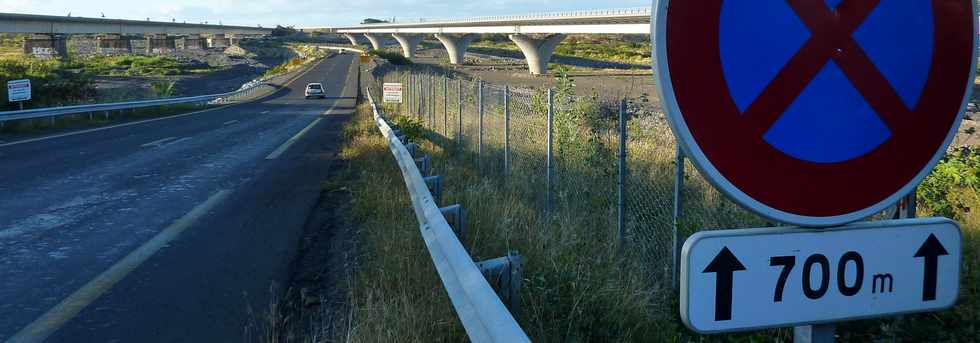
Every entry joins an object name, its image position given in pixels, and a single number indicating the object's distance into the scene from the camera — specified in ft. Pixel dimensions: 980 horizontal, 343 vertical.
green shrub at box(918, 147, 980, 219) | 25.43
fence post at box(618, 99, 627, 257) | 20.44
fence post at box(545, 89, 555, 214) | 27.02
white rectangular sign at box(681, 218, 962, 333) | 5.66
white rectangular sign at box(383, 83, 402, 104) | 81.41
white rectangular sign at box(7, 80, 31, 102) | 77.56
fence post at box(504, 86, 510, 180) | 32.21
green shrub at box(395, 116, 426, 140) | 53.47
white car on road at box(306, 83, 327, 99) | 163.74
